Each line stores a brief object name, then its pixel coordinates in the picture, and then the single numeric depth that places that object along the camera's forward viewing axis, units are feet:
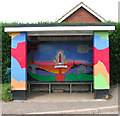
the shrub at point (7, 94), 21.87
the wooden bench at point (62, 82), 25.99
